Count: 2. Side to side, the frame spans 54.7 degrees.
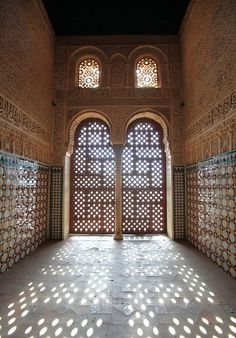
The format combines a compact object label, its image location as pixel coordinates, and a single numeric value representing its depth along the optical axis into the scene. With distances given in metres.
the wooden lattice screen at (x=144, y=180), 6.94
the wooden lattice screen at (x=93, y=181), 6.94
